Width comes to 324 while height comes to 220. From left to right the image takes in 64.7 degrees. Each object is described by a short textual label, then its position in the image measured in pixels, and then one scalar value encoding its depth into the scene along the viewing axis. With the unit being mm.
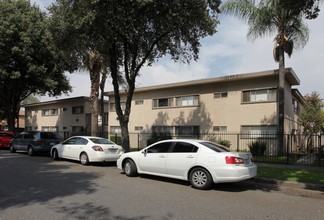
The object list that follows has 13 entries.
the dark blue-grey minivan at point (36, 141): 15453
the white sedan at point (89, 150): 11539
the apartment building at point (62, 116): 28391
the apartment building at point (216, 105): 16562
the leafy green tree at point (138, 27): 11477
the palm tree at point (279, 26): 15227
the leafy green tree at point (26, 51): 20719
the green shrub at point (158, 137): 20409
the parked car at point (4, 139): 20734
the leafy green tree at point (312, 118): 19103
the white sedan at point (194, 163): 6922
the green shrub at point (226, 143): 17234
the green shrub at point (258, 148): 15570
